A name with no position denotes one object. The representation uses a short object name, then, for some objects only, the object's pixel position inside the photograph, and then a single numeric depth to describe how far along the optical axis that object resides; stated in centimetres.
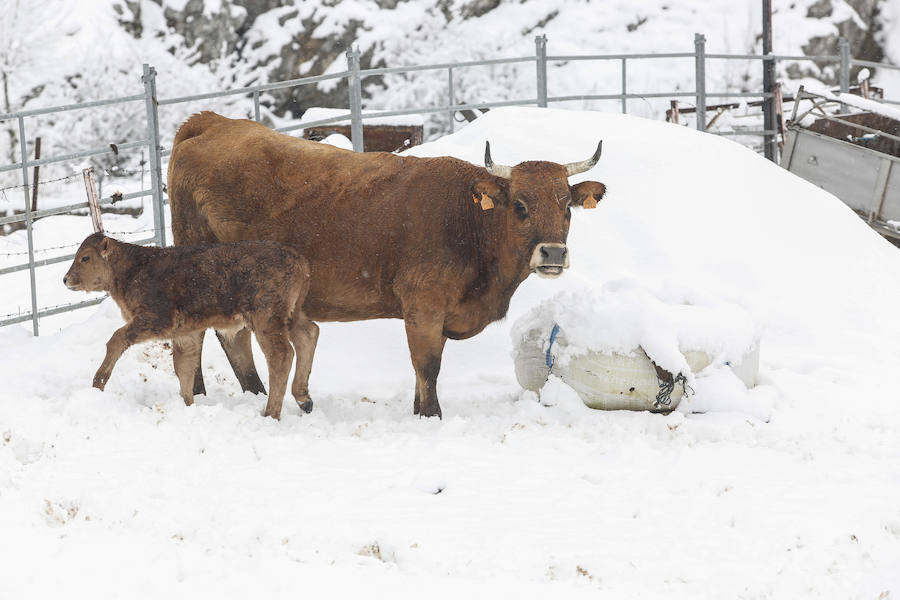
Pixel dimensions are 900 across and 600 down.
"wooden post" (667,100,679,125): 3534
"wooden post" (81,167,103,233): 2025
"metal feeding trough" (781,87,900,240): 2561
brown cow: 1348
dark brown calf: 1313
